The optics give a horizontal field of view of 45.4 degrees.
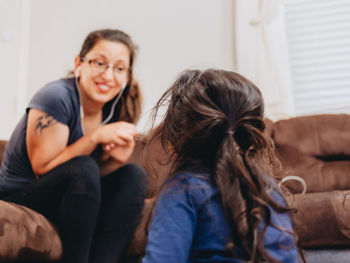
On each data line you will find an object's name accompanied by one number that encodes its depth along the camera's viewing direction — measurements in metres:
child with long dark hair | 0.75
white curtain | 2.40
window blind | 2.48
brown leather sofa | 1.21
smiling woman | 1.40
